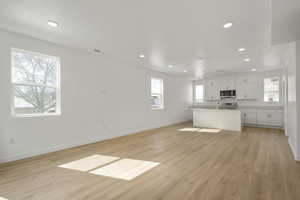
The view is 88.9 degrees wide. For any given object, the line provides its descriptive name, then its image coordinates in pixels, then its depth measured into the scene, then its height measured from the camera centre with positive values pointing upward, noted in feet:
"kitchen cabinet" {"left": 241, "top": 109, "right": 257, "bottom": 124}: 23.49 -2.70
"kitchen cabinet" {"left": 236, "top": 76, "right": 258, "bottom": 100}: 23.70 +1.84
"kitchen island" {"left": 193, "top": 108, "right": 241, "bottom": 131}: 20.86 -2.86
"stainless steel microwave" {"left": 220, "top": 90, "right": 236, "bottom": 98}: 25.32 +0.87
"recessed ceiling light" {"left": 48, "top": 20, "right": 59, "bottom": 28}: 8.75 +4.48
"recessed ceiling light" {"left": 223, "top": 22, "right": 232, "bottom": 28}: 8.82 +4.38
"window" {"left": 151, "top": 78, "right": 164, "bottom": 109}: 22.99 +0.99
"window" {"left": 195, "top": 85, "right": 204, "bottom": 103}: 30.32 +1.15
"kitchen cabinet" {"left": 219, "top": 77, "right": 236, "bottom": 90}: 25.42 +2.64
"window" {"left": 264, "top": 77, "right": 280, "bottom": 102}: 22.34 +1.43
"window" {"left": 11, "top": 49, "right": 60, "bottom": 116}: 10.71 +1.26
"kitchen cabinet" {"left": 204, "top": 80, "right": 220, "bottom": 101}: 26.99 +1.62
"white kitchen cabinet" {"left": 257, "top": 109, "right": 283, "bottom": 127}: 21.28 -2.68
